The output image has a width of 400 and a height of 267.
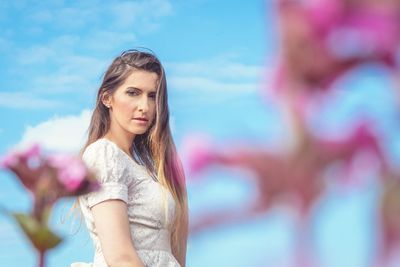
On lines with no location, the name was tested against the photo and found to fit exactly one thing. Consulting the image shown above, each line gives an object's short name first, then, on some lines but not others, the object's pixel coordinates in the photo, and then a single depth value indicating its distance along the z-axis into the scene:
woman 2.66
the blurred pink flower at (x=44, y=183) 0.64
